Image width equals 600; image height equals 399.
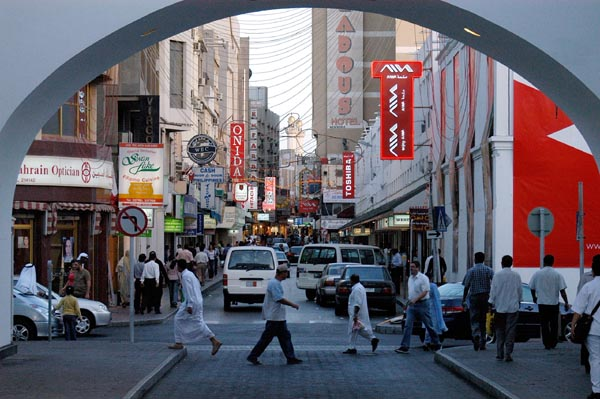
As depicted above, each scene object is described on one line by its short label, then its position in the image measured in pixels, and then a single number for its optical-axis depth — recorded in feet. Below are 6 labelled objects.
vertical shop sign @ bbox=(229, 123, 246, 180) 261.03
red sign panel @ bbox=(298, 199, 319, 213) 429.79
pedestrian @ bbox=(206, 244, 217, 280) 181.57
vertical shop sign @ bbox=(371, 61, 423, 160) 147.95
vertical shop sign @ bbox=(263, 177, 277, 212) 426.92
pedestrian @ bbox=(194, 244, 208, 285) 147.09
